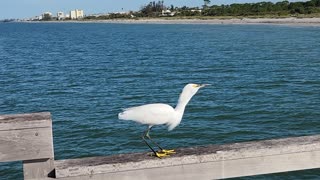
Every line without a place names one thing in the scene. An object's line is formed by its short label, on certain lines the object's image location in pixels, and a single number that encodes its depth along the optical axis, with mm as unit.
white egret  3846
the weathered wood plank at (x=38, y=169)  3248
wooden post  3154
